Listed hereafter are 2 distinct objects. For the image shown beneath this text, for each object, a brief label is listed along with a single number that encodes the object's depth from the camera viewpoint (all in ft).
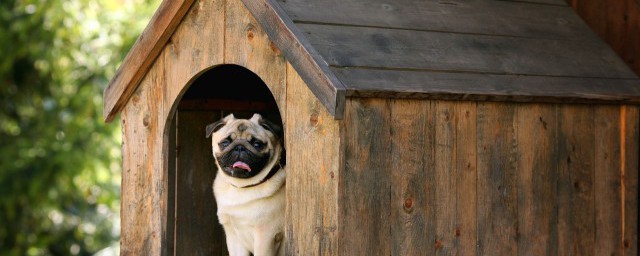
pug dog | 14.69
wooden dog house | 12.02
